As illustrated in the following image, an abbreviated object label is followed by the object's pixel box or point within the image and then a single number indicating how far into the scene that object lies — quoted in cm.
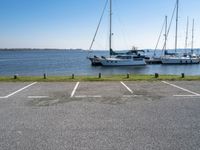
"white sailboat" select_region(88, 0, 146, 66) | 3944
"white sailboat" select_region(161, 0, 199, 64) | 4448
